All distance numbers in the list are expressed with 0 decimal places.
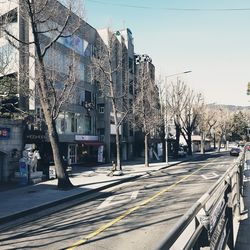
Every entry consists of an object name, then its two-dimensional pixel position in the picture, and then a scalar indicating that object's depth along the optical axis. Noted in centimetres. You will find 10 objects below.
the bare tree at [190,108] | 5495
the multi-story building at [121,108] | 4031
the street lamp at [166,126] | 3664
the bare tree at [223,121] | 8698
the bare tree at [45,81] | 1756
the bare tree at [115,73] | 2812
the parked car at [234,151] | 5202
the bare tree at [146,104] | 3420
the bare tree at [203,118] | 6183
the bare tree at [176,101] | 5030
